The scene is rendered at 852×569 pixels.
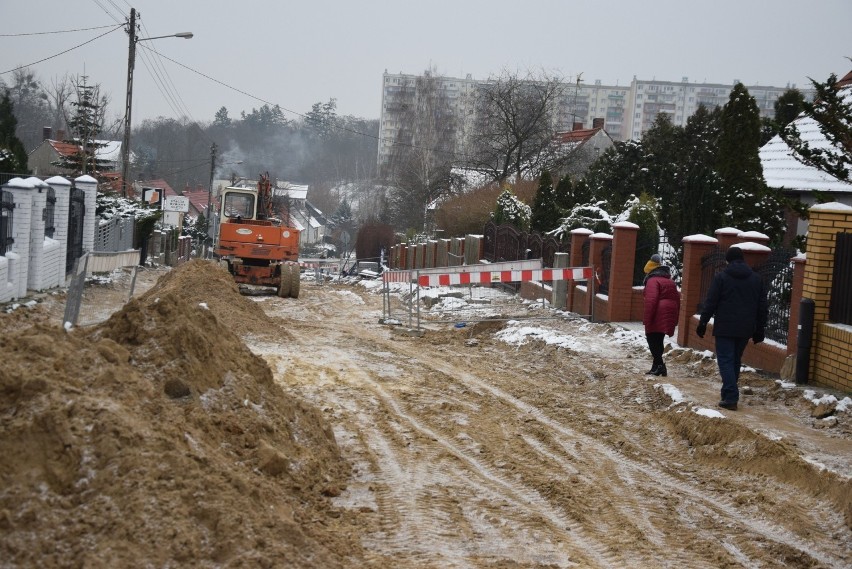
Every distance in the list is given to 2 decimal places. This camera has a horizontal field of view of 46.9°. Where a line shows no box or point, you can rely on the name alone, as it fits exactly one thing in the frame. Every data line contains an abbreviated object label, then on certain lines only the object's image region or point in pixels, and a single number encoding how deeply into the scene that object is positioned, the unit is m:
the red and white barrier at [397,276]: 18.79
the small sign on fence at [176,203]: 44.09
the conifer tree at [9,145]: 28.72
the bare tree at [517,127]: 43.50
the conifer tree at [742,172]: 20.34
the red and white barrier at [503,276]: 17.27
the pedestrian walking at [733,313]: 10.27
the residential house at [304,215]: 92.81
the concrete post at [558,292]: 20.30
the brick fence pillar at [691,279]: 14.52
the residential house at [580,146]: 47.09
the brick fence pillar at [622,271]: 17.55
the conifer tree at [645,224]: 19.05
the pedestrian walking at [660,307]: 12.38
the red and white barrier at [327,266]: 50.86
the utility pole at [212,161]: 52.88
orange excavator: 26.62
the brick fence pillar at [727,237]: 13.78
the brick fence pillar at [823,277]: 11.08
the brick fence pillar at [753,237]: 13.25
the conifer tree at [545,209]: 28.36
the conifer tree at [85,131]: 40.78
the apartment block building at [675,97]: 147.38
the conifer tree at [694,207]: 20.42
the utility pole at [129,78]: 31.73
